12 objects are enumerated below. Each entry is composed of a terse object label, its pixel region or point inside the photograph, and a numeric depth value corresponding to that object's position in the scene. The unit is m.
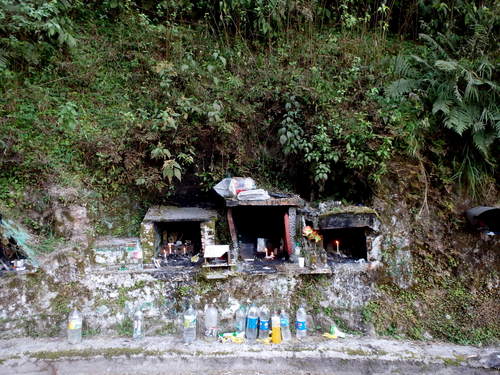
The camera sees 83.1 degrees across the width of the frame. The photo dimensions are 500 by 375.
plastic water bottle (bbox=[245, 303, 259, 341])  3.74
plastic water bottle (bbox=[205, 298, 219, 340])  3.84
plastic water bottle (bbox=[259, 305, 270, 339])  3.71
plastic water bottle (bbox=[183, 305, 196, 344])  3.61
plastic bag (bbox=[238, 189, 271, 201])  3.97
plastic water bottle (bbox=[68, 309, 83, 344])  3.56
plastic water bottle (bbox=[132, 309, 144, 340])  3.70
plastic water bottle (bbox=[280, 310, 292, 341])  3.77
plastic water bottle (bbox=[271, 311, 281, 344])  3.65
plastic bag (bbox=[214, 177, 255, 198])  4.13
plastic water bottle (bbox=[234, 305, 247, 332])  3.85
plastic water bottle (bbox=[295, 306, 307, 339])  3.80
